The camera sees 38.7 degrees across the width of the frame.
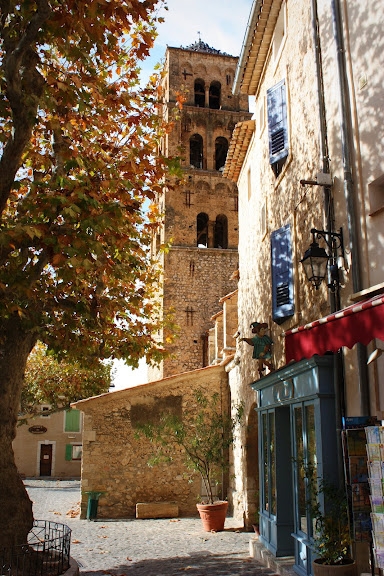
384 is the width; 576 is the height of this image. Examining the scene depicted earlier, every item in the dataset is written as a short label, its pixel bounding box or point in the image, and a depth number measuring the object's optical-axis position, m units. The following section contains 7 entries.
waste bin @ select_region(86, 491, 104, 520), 14.97
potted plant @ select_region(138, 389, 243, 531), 12.77
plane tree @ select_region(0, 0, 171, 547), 7.11
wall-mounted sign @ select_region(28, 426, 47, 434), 33.75
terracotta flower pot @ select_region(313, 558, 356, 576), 5.74
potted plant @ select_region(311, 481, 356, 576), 5.80
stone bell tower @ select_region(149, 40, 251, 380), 27.03
